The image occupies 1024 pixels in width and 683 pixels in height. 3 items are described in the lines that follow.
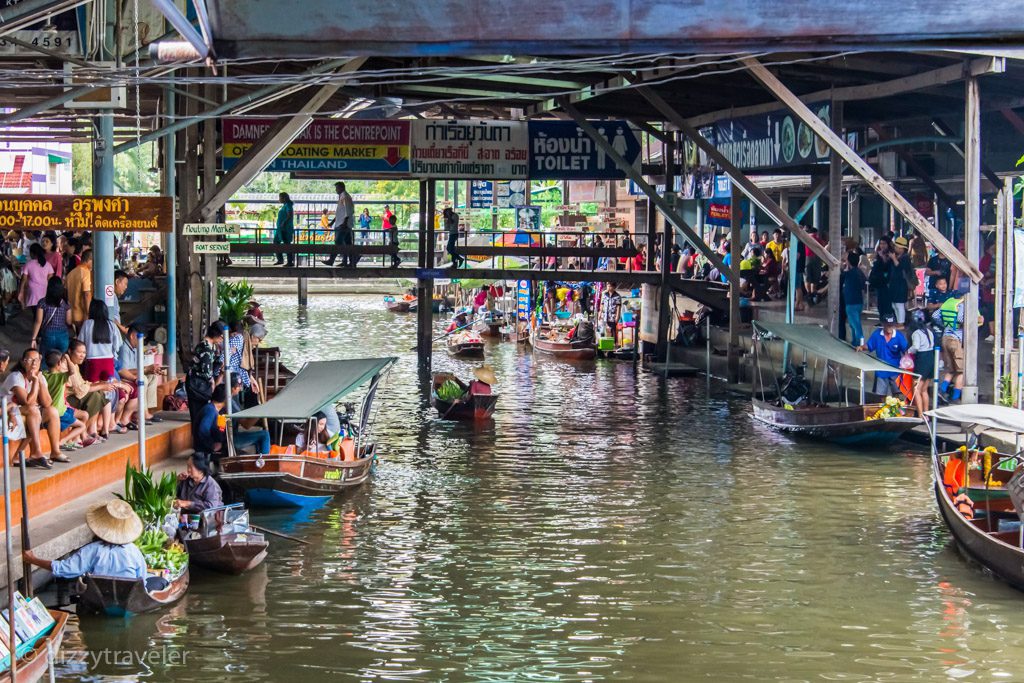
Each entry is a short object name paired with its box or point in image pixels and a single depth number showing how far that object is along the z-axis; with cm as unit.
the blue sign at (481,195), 5462
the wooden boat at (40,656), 954
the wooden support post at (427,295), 3030
